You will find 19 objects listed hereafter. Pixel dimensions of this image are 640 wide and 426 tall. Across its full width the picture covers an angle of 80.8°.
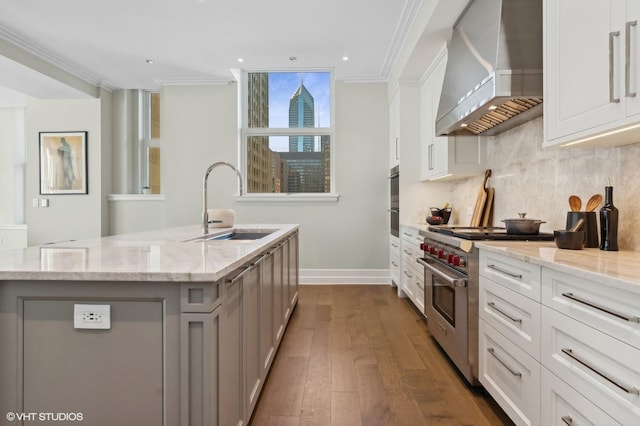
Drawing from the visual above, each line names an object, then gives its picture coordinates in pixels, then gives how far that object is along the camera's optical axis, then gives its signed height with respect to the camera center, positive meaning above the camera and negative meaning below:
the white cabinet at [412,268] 3.41 -0.59
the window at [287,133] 5.39 +1.09
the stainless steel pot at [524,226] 2.19 -0.10
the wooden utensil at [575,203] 1.98 +0.03
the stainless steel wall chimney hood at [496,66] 2.14 +0.89
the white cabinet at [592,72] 1.34 +0.56
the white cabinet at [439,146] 3.37 +0.59
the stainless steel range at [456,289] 2.13 -0.52
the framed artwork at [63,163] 5.34 +0.65
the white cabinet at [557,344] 1.09 -0.50
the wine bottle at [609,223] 1.74 -0.07
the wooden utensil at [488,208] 3.25 +0.01
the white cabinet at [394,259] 4.45 -0.64
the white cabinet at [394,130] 4.46 +0.99
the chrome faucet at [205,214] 2.70 -0.04
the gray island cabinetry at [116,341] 1.21 -0.44
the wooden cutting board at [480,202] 3.28 +0.06
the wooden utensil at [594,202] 1.88 +0.04
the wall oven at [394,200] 4.41 +0.10
